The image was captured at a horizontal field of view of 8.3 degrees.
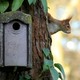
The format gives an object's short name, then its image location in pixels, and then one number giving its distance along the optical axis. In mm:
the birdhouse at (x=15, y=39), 3951
